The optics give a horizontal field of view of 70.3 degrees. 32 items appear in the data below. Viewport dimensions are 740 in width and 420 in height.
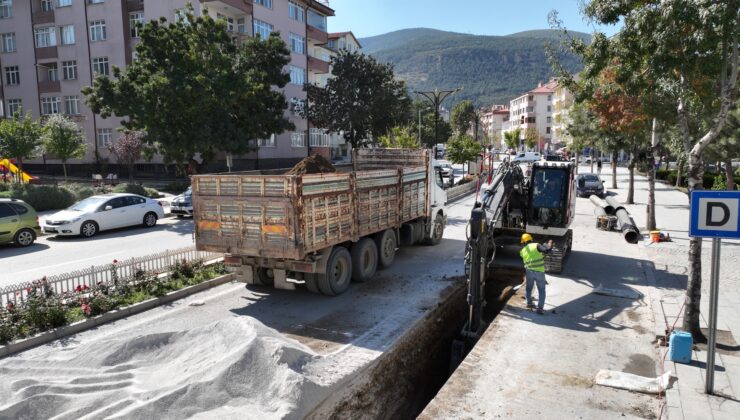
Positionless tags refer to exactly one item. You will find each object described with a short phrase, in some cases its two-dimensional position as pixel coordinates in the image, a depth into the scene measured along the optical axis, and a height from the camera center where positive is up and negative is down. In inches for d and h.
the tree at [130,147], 1354.6 +26.6
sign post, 276.4 -39.9
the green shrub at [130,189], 1127.0 -67.4
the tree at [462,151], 1684.3 +3.8
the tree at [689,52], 320.8 +63.7
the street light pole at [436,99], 1473.9 +149.1
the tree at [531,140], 3552.7 +74.7
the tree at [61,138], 1261.1 +49.2
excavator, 519.8 -60.9
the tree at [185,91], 951.6 +122.6
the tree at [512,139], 3425.2 +79.4
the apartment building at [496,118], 6261.3 +399.7
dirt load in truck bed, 524.1 -12.3
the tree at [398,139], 1504.7 +40.2
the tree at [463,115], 4244.6 +297.0
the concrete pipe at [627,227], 634.2 -97.8
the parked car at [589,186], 1259.8 -86.9
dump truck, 399.5 -57.3
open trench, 304.6 -146.8
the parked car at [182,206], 955.3 -89.8
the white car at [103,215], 741.3 -85.4
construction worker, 407.5 -89.2
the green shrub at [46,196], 985.5 -71.4
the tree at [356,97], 1669.5 +181.4
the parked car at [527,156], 2051.4 -19.9
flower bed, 354.0 -107.5
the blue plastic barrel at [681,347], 314.8 -118.7
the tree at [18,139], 1119.6 +43.9
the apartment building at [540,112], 4837.6 +363.6
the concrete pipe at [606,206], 810.8 -89.9
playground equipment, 1166.7 -19.6
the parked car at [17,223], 667.4 -81.5
